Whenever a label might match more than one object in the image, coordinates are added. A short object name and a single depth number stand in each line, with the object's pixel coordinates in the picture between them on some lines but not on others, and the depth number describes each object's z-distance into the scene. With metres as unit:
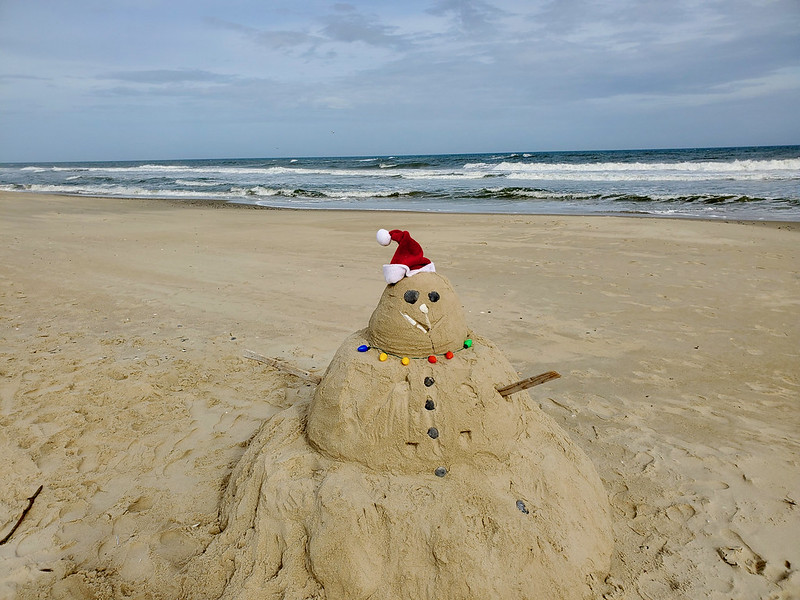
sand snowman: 2.62
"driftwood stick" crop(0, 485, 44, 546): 3.30
